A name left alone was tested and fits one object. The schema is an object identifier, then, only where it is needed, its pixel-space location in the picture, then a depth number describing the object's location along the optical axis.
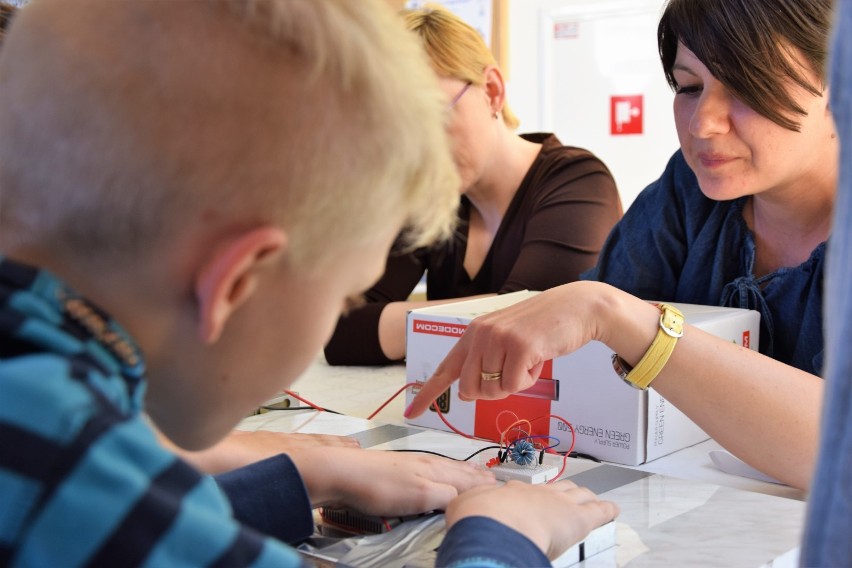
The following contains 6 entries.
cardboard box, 1.18
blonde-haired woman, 1.81
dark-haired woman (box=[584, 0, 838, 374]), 1.27
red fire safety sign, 3.55
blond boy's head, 0.51
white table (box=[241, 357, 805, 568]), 0.85
